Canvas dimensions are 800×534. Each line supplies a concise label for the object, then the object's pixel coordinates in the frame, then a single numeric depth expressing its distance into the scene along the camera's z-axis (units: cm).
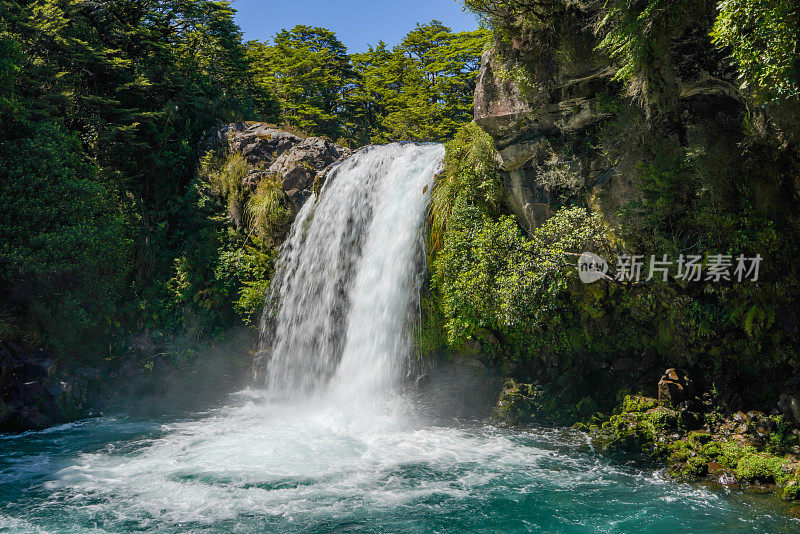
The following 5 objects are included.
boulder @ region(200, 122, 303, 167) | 1642
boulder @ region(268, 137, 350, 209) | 1519
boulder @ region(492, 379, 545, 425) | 1016
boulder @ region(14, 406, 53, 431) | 1093
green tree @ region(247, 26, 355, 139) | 2748
